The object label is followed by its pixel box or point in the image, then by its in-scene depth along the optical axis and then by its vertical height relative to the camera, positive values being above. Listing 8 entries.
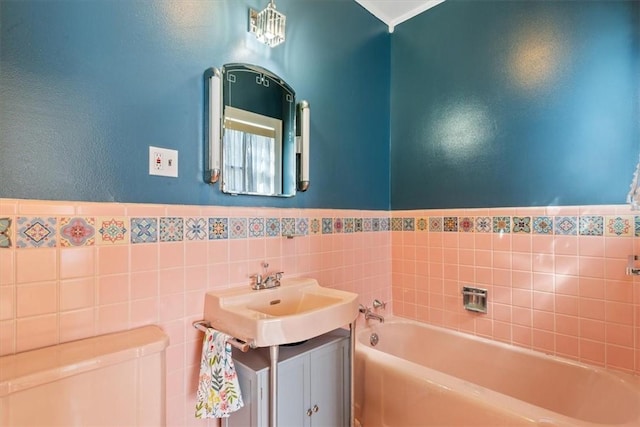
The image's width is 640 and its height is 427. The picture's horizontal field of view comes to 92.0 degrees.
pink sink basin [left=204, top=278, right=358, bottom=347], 1.02 -0.37
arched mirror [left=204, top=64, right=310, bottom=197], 1.29 +0.40
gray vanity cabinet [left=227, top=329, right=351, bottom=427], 1.10 -0.65
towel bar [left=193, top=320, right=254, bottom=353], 1.01 -0.43
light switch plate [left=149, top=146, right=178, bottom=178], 1.16 +0.21
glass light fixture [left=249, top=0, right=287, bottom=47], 1.40 +0.88
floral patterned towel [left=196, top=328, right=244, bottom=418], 1.08 -0.59
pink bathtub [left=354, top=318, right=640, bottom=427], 1.22 -0.80
